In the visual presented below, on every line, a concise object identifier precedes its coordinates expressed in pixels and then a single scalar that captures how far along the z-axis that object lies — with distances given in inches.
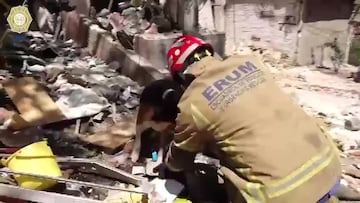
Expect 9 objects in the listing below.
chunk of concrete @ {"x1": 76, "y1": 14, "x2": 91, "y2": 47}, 281.3
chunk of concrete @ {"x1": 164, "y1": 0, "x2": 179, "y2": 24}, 241.8
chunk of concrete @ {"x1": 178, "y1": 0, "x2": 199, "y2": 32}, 236.7
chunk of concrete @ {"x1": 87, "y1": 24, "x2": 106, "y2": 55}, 270.1
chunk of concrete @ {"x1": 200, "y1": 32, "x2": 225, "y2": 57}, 234.7
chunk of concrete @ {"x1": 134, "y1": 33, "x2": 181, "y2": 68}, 226.7
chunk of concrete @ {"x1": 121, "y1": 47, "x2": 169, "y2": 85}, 219.8
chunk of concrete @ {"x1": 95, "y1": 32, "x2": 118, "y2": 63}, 256.1
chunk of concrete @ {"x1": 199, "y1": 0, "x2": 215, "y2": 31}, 246.7
